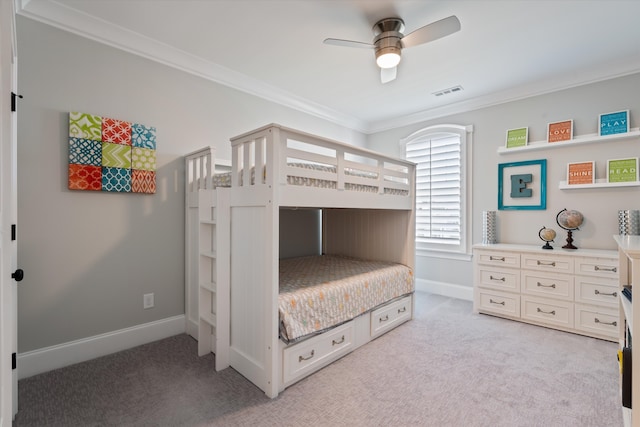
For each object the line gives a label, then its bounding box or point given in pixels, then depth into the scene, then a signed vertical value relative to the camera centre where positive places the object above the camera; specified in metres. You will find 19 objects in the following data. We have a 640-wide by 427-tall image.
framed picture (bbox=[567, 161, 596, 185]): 2.93 +0.44
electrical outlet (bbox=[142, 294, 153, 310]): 2.51 -0.75
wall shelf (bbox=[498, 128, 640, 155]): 2.74 +0.76
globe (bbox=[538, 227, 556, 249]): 2.99 -0.21
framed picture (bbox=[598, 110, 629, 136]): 2.78 +0.90
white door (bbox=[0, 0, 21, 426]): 1.14 +0.03
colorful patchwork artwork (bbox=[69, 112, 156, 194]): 2.15 +0.46
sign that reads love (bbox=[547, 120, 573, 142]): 3.06 +0.90
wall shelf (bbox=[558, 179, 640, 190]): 2.72 +0.30
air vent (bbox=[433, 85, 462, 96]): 3.40 +1.47
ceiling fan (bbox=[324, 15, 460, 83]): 2.00 +1.24
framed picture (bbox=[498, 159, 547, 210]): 3.24 +0.35
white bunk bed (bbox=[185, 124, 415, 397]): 1.81 -0.24
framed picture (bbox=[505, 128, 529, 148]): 3.33 +0.90
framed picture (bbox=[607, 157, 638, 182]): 2.74 +0.44
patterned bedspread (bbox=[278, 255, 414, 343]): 1.93 -0.59
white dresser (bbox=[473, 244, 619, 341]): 2.56 -0.69
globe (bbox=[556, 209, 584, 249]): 2.93 -0.05
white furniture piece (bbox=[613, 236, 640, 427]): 1.14 -0.44
